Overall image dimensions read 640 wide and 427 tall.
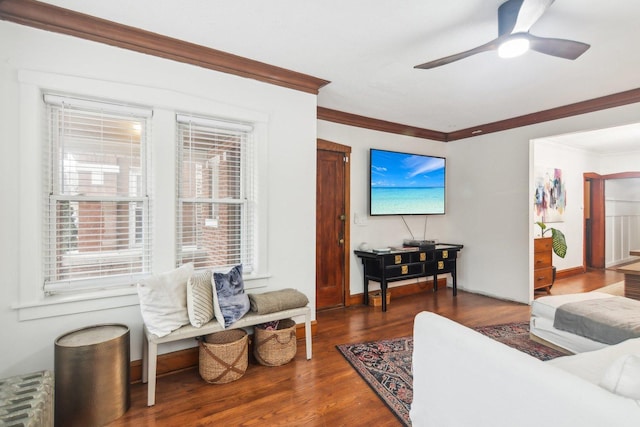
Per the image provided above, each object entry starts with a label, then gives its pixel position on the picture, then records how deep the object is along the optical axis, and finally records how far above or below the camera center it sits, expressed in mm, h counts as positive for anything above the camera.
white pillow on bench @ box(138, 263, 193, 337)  2186 -626
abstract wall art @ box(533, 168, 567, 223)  5625 +309
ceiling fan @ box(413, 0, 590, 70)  1832 +1065
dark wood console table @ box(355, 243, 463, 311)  4020 -691
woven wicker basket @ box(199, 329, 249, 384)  2332 -1083
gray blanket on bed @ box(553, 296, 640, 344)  2246 -796
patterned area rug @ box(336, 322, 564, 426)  2174 -1241
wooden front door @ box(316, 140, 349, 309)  4055 -155
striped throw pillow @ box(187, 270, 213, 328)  2295 -638
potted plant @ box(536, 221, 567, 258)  5188 -514
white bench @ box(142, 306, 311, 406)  2107 -851
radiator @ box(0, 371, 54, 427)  1458 -925
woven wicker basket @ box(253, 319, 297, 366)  2590 -1086
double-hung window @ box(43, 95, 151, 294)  2160 +122
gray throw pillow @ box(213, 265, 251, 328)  2408 -645
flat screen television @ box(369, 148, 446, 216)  4404 +429
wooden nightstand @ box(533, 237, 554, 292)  4523 -748
